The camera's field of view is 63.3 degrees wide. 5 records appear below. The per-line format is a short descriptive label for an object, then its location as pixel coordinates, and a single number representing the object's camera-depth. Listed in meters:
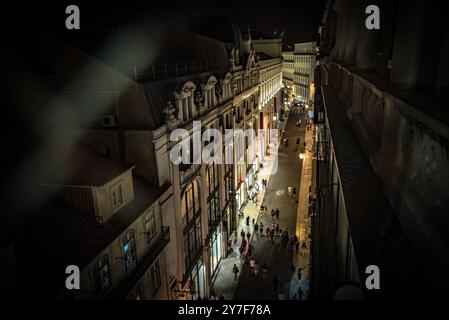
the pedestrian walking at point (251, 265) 28.57
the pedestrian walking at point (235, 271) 28.17
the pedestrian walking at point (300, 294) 22.73
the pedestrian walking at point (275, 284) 25.53
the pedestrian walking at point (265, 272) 27.56
